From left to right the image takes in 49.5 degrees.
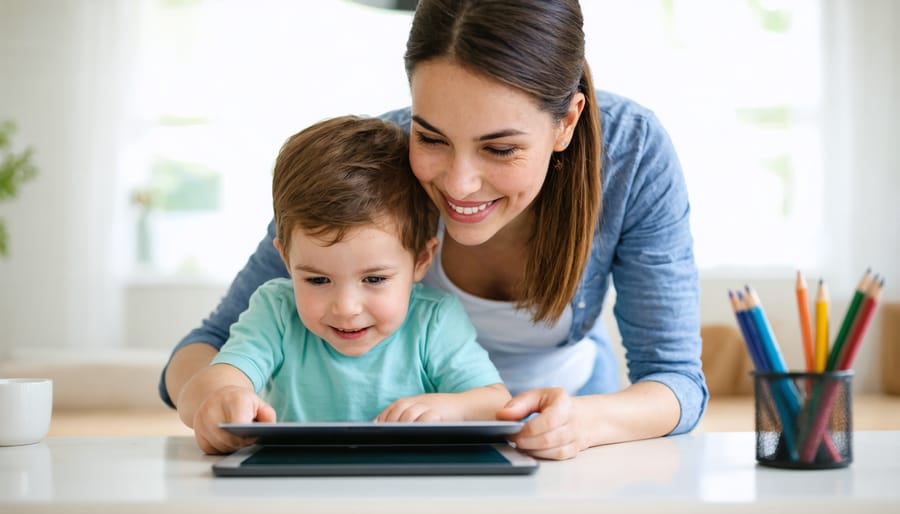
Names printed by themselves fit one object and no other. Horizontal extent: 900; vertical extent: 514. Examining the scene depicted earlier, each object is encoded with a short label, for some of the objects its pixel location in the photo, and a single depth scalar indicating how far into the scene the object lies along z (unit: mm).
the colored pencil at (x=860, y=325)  798
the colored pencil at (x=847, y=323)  812
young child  1147
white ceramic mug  1038
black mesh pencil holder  817
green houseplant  3609
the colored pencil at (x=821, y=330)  832
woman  1096
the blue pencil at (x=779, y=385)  825
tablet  792
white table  695
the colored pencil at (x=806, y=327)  832
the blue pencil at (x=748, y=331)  833
